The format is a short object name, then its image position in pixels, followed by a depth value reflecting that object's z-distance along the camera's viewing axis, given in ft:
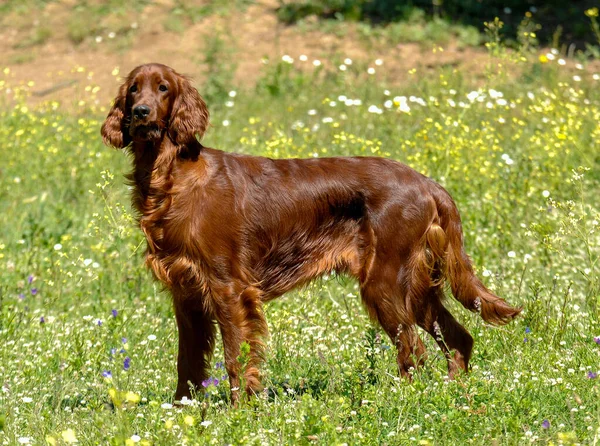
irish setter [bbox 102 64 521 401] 28.58
